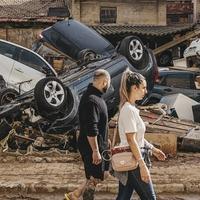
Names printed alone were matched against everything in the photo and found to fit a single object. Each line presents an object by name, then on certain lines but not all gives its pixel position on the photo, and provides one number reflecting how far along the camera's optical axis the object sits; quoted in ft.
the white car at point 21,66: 46.63
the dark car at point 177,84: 52.65
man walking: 19.47
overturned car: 34.51
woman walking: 16.02
